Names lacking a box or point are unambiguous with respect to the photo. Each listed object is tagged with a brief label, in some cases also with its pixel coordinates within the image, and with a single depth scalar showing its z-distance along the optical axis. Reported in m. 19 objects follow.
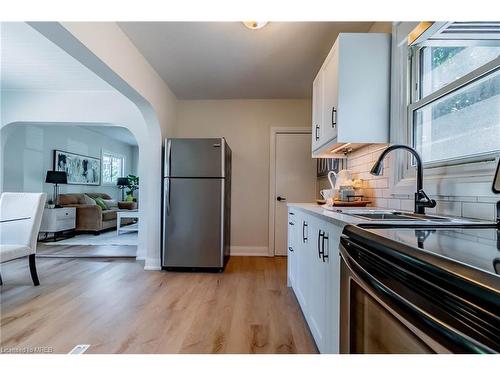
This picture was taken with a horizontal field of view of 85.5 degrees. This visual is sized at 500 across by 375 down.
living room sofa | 5.79
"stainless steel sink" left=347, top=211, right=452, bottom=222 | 1.21
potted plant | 7.80
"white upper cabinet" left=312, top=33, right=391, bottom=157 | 1.92
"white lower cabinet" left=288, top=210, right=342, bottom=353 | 1.27
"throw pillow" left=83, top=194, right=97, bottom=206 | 6.25
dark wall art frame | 6.06
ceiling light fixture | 2.25
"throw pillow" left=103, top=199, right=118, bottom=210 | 6.90
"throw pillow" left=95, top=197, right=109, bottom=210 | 6.40
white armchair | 2.73
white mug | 2.42
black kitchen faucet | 1.43
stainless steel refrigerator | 3.36
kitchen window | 1.07
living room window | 7.89
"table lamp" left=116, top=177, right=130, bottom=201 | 7.98
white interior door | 4.21
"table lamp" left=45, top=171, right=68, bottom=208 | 5.39
